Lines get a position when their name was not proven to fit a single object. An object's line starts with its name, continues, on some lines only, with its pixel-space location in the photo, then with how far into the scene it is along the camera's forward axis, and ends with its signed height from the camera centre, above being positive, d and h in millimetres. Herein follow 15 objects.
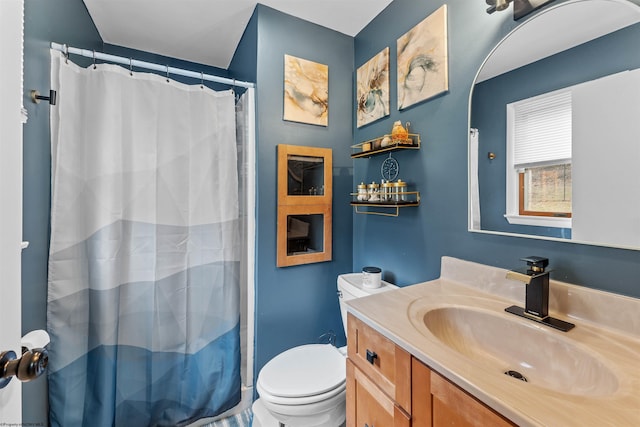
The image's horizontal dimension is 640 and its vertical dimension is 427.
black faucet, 816 -238
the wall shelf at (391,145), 1334 +343
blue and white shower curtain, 1286 -215
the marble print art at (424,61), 1242 +749
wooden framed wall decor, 1680 +41
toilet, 1165 -791
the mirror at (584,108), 761 +324
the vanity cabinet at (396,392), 601 -486
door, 495 +43
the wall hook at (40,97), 1062 +466
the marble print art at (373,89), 1595 +772
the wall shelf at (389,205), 1366 +35
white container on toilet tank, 1480 -374
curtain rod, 1254 +779
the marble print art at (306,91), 1688 +777
